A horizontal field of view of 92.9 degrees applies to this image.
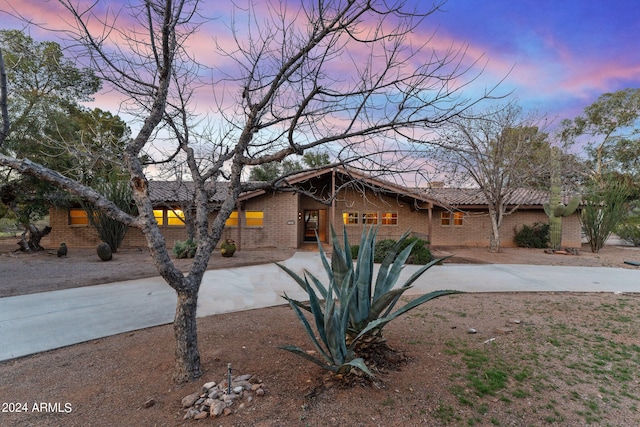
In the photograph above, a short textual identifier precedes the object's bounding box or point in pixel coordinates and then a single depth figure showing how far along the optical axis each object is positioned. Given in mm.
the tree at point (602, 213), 15523
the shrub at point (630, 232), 19094
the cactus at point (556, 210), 15469
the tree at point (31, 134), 12570
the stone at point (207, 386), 2750
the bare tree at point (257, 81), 2920
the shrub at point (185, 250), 12102
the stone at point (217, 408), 2424
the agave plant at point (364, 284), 3037
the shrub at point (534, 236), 17000
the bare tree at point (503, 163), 13477
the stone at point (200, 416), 2412
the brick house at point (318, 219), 16109
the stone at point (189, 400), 2588
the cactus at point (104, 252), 11461
